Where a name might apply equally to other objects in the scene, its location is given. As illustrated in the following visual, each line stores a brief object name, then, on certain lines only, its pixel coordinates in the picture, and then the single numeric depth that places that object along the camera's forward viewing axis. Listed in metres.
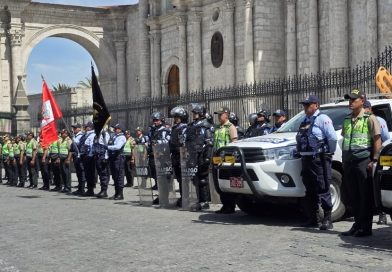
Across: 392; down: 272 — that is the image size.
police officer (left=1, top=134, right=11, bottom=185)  22.36
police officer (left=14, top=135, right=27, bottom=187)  21.03
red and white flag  18.27
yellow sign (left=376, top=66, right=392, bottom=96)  14.09
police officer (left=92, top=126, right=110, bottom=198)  15.32
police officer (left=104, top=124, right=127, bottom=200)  14.71
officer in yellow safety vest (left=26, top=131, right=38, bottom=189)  20.09
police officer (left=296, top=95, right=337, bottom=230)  9.02
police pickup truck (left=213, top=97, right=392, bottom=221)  9.55
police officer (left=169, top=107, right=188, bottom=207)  12.55
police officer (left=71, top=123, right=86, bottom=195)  16.81
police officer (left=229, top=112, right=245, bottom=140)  14.07
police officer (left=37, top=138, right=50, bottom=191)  19.06
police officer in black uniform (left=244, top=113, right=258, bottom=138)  12.66
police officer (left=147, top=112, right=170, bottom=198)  13.70
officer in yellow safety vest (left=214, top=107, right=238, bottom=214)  11.66
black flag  15.00
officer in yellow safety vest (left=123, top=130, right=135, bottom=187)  19.05
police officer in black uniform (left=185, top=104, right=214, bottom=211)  11.84
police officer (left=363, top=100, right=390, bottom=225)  8.60
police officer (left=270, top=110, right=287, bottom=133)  12.47
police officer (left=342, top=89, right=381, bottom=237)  8.38
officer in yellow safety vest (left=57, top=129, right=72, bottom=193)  17.70
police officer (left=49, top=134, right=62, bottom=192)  18.25
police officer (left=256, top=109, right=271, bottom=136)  12.46
